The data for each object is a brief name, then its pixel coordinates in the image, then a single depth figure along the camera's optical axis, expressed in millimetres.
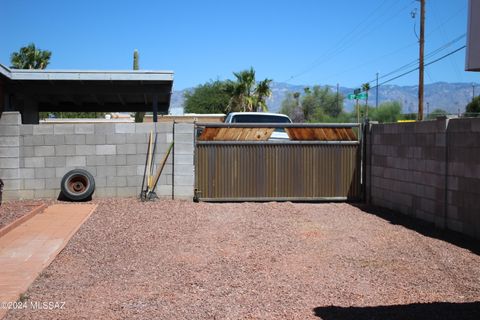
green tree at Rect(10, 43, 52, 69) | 52450
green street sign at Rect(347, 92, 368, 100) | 21875
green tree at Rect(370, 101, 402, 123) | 62188
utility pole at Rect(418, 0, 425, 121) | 29616
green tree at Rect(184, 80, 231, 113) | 64712
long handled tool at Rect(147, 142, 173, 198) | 13711
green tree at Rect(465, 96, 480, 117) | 54725
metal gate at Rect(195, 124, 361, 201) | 13766
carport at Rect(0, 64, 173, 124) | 14875
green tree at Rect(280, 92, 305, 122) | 78819
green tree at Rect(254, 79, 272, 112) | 54281
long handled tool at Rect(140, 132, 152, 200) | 13664
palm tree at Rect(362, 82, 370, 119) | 70381
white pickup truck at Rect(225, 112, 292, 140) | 17000
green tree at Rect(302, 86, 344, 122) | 84625
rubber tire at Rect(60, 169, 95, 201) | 13242
